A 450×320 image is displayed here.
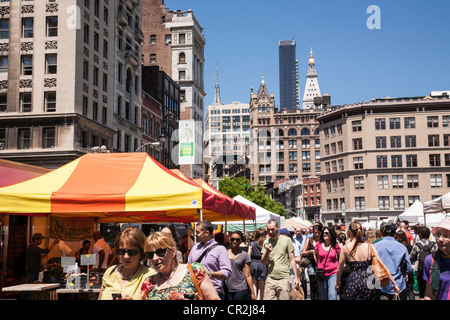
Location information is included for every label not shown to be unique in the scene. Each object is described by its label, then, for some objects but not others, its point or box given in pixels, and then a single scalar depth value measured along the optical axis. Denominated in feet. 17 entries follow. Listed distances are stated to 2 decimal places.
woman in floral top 13.99
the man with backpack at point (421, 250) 31.55
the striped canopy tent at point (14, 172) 43.86
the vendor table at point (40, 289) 30.72
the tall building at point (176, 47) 296.10
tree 284.00
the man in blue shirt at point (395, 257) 27.96
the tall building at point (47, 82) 128.77
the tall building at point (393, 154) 298.76
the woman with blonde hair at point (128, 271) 15.49
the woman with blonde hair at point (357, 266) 24.21
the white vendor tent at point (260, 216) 80.02
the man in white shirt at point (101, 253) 41.87
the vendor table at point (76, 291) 30.68
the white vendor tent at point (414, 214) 89.46
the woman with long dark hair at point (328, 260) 34.91
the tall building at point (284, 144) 478.18
